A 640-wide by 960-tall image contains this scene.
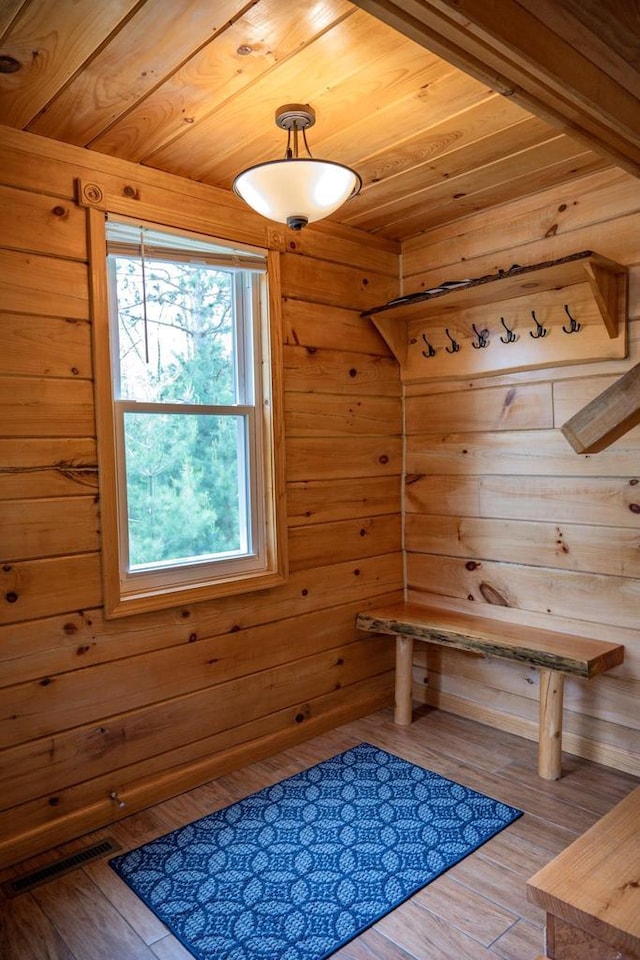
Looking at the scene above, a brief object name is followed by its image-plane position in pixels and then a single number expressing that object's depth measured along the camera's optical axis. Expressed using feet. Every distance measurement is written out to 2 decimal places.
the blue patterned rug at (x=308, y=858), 5.90
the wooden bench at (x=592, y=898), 4.15
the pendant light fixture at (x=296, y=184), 6.06
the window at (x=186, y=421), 7.77
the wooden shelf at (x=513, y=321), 8.05
